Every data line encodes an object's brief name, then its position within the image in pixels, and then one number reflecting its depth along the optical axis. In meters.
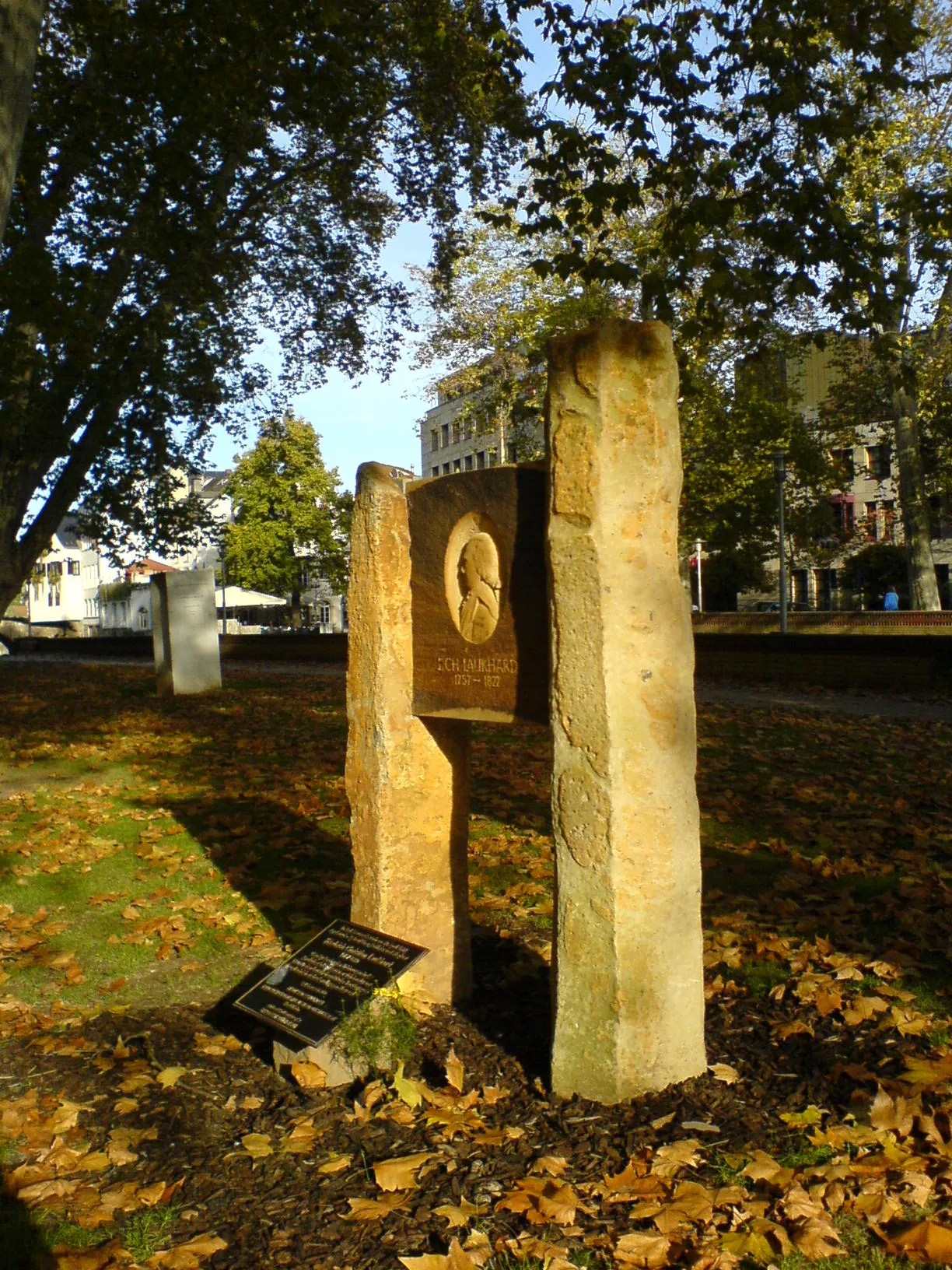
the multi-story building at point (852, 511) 41.56
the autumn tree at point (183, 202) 12.03
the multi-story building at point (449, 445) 63.22
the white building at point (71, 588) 86.94
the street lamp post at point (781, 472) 27.20
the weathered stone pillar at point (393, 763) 4.88
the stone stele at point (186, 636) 17.28
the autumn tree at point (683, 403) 30.53
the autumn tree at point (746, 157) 8.84
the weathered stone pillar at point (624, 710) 3.85
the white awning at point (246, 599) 50.72
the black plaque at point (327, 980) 4.48
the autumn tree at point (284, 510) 56.00
